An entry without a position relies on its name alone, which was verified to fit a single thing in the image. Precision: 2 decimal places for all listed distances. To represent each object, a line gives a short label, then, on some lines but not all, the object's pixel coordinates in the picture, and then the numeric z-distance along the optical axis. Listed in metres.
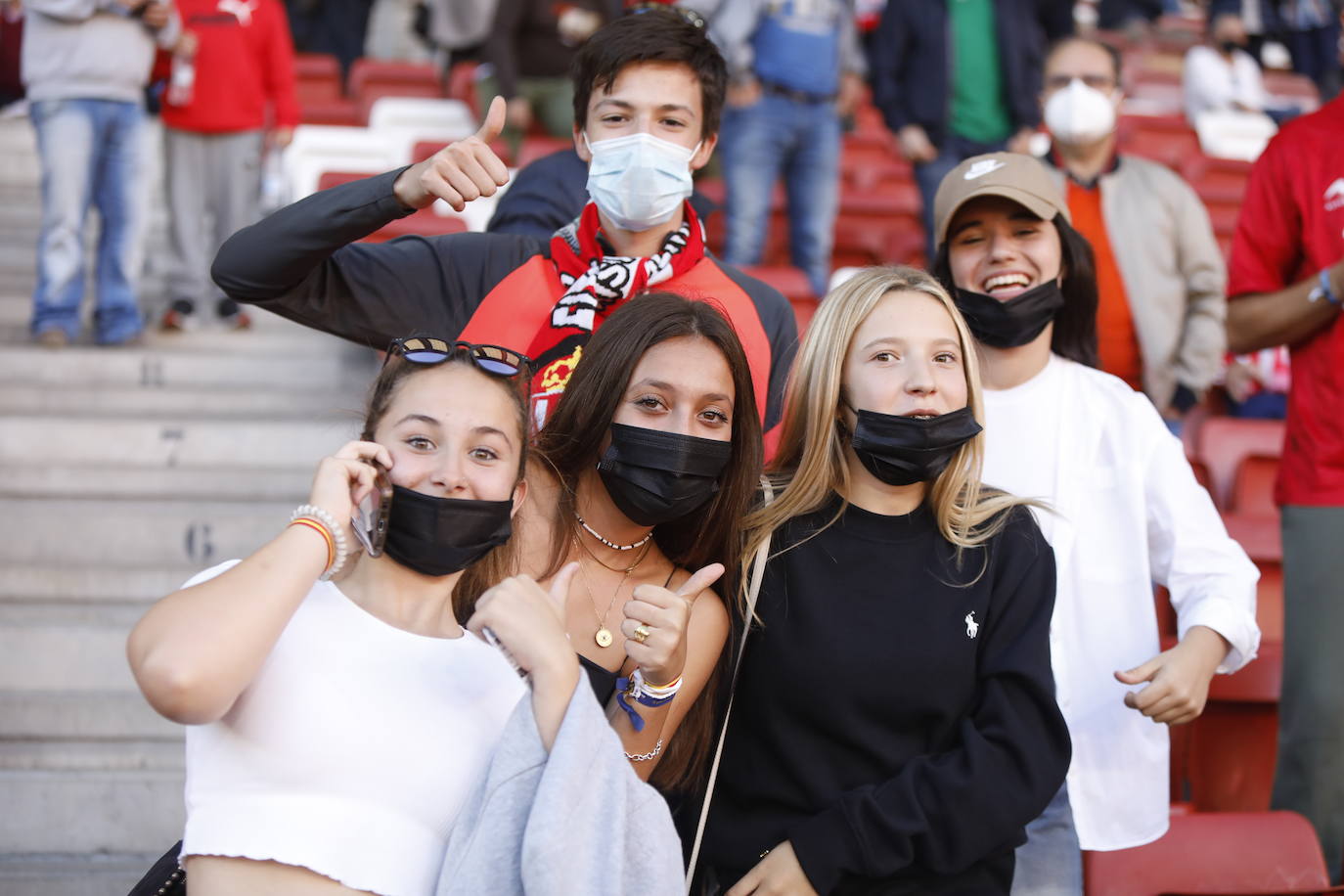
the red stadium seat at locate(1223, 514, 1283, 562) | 7.71
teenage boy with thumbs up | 5.04
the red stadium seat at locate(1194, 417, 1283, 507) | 9.18
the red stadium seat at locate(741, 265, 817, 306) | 10.09
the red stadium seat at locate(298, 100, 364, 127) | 15.87
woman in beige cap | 4.86
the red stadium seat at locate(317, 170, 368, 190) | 10.77
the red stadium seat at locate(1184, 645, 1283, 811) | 7.01
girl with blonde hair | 4.10
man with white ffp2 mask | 7.77
